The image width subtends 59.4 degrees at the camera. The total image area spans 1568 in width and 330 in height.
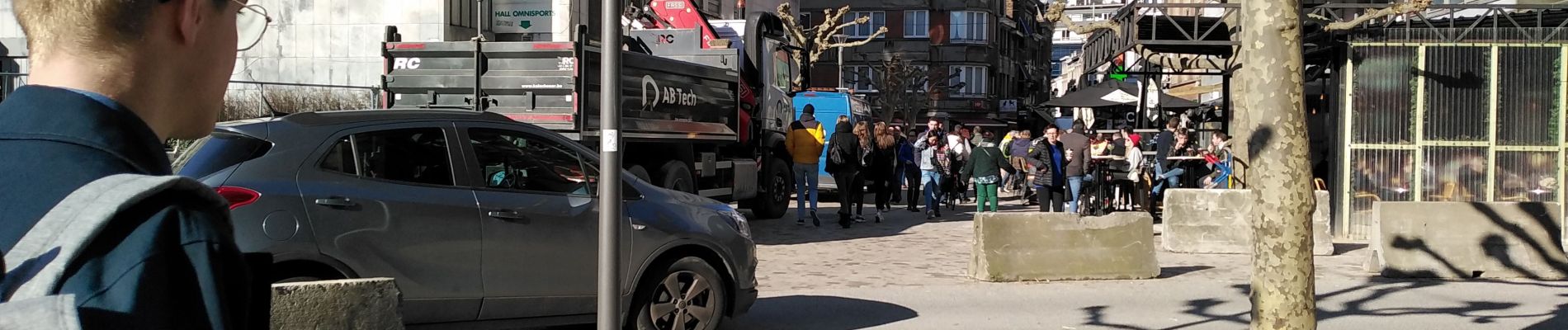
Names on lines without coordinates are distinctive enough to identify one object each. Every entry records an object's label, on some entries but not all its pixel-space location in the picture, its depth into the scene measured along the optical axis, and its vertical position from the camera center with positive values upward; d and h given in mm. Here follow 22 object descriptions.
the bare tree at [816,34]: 37719 +3680
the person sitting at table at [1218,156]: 17344 +72
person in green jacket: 18047 -97
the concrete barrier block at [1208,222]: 13352 -596
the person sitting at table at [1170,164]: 17734 -40
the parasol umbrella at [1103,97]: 23844 +1134
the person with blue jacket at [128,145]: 1165 +9
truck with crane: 12812 +679
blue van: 25031 +990
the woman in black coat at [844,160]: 16859 -8
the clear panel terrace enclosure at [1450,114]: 14859 +528
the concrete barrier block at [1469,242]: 11461 -662
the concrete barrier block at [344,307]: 4344 -482
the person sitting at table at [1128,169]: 18156 -112
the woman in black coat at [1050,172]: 16938 -137
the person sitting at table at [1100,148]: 20000 +199
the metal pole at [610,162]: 5148 -14
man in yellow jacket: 16781 +101
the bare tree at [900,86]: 64750 +3545
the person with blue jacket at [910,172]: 20703 -192
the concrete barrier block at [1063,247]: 10906 -697
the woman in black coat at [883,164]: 18484 -62
